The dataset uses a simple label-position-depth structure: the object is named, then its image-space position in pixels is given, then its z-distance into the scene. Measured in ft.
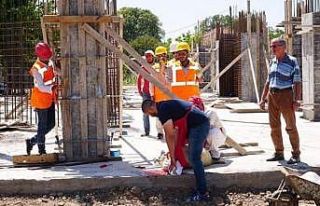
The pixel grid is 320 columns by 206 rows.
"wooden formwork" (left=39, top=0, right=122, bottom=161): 29.32
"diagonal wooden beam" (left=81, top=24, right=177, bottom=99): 27.99
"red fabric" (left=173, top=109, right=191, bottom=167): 23.58
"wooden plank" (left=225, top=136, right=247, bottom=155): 30.12
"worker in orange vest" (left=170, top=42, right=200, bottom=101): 31.09
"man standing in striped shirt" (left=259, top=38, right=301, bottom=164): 26.78
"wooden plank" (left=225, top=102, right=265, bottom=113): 56.59
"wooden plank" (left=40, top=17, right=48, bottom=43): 31.91
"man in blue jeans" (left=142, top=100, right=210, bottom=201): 22.81
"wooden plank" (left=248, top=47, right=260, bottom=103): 55.88
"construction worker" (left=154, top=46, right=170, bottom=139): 36.57
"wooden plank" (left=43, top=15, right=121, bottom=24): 28.78
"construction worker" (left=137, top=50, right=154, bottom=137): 37.99
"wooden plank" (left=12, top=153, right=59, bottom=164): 29.17
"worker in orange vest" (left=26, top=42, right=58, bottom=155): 29.55
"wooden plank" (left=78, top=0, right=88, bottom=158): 29.27
